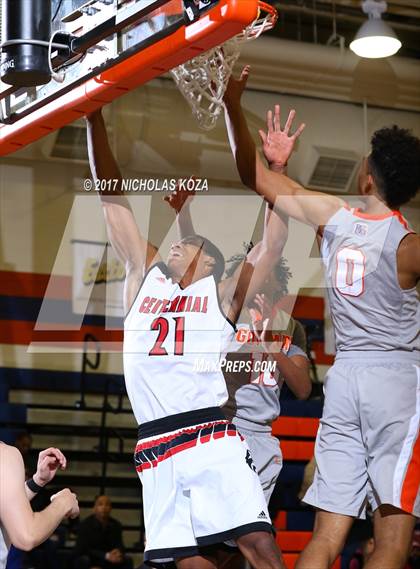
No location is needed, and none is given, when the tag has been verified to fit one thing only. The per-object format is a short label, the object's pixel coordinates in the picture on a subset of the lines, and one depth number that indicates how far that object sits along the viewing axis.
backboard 7.29
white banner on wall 16.50
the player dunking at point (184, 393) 8.36
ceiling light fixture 16.87
